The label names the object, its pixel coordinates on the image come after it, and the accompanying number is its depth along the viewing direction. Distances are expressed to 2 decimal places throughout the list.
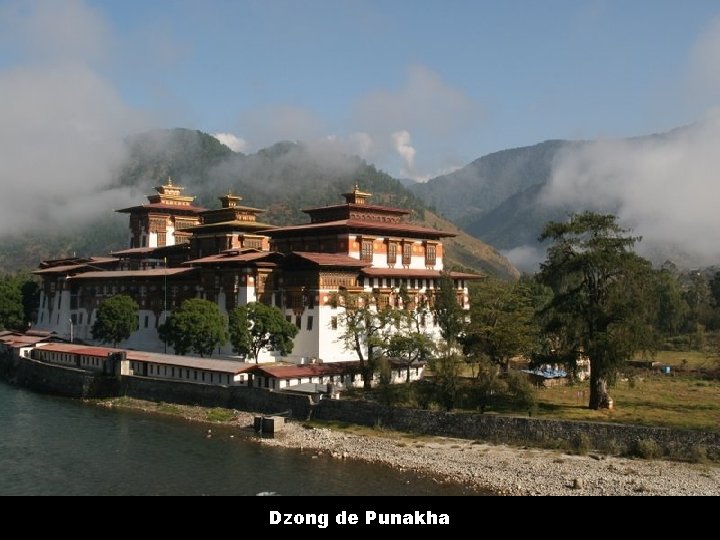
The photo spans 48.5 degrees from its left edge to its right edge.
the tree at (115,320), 78.94
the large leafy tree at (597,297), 50.78
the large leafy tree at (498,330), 58.94
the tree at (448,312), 65.00
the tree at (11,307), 98.88
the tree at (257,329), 64.81
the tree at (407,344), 60.09
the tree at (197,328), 67.94
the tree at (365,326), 61.19
